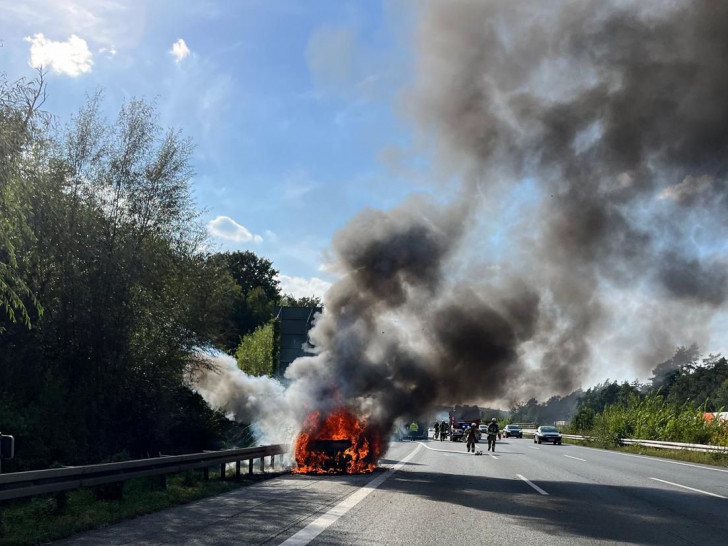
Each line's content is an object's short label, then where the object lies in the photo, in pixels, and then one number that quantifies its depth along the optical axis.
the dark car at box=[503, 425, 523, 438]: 62.62
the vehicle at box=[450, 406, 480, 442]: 49.84
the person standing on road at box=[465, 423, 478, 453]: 28.92
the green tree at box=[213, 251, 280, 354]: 64.25
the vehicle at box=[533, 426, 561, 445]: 42.81
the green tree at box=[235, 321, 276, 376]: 39.59
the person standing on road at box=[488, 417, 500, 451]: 30.25
